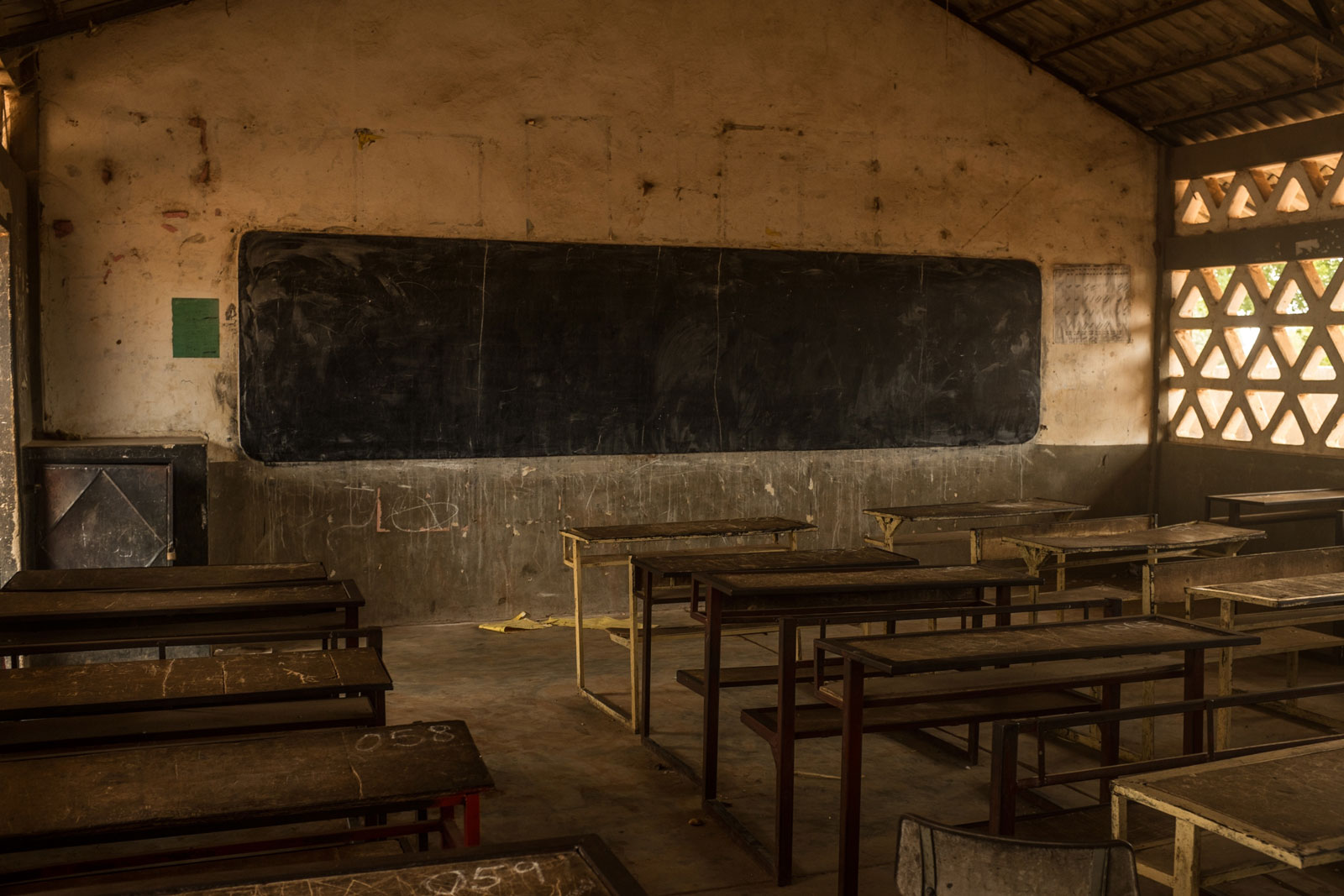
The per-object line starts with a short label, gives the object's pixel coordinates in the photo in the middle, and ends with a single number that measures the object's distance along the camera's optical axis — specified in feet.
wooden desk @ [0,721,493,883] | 5.64
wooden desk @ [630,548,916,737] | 12.73
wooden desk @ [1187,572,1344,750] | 11.91
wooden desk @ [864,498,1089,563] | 18.13
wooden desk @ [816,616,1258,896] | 8.63
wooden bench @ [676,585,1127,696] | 11.60
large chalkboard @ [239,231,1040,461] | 18.76
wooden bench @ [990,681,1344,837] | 7.41
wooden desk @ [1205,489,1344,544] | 18.38
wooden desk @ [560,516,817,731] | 14.61
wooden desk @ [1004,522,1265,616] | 15.26
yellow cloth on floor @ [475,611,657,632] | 19.72
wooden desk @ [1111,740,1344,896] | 5.58
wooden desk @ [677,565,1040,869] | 11.23
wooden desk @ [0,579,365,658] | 10.25
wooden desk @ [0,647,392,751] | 7.84
